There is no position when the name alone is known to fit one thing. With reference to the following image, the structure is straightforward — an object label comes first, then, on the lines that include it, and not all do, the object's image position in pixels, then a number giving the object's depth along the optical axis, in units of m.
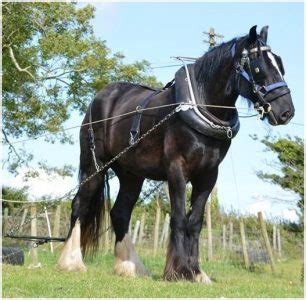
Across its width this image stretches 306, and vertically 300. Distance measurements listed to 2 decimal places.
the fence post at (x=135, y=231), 21.92
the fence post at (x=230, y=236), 20.10
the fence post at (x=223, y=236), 19.95
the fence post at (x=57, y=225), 16.44
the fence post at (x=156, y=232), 19.57
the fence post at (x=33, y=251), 11.17
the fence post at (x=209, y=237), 18.06
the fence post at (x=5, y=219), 22.47
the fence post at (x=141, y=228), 21.62
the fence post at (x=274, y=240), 21.34
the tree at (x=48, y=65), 18.80
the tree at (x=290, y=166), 20.36
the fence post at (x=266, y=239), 16.75
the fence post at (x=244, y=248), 17.55
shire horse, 6.41
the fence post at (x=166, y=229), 21.50
